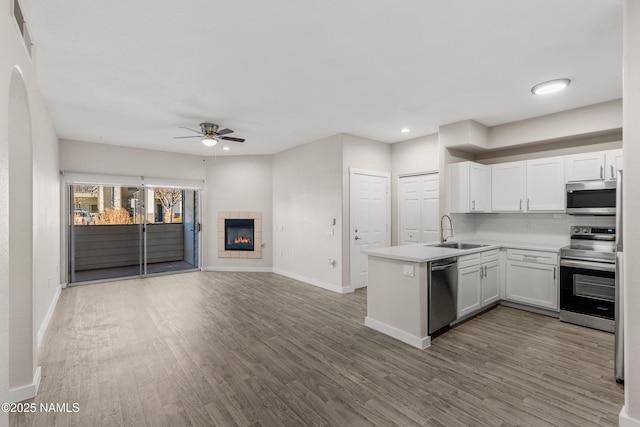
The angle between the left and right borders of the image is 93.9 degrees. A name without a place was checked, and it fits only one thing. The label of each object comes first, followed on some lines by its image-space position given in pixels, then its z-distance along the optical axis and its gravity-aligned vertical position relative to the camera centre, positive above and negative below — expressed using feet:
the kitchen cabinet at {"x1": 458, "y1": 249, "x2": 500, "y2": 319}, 12.07 -2.92
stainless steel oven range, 11.11 -2.71
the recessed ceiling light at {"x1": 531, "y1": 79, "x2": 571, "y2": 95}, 10.40 +4.53
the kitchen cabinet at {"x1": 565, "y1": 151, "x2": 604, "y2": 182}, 12.33 +1.99
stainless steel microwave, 11.93 +0.65
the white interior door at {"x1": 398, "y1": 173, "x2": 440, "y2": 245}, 17.75 +0.34
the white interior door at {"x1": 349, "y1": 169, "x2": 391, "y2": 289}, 17.65 -0.15
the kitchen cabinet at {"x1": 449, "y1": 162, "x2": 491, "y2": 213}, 15.14 +1.30
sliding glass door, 21.08 -1.34
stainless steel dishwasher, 10.50 -2.93
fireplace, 23.58 -1.60
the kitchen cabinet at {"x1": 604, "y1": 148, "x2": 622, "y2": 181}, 11.91 +2.03
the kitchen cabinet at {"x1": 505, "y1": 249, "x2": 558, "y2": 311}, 12.75 -2.87
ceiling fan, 15.02 +4.07
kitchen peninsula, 10.36 -2.84
